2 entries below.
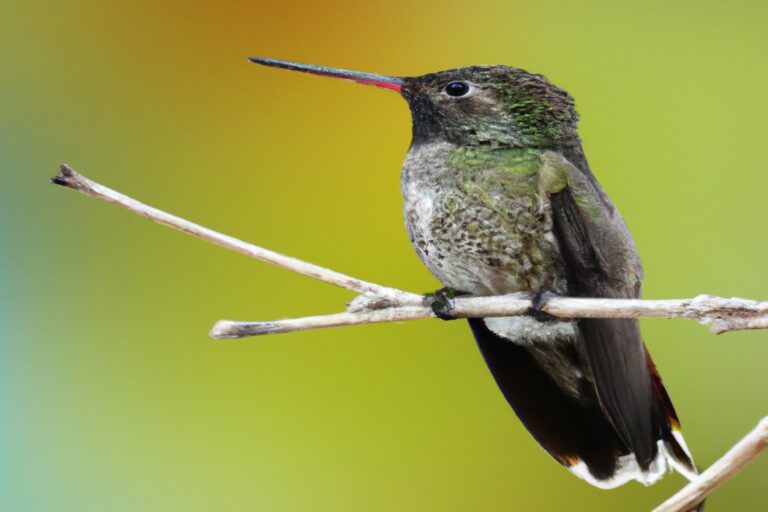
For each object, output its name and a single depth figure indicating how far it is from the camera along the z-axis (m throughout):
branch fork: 1.46
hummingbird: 1.49
